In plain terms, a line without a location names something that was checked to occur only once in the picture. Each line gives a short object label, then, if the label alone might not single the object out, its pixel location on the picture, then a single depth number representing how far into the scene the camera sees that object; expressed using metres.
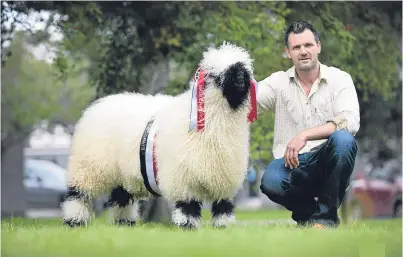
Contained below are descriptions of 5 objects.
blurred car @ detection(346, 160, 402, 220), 25.51
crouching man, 7.29
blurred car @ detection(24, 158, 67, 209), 31.19
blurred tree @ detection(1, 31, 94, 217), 23.44
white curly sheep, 7.35
